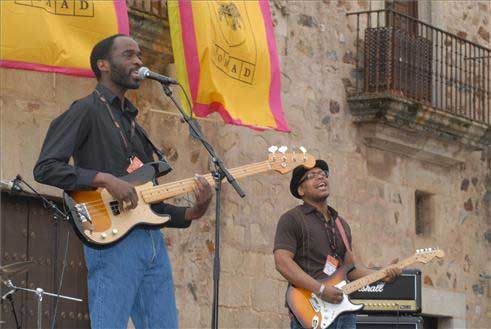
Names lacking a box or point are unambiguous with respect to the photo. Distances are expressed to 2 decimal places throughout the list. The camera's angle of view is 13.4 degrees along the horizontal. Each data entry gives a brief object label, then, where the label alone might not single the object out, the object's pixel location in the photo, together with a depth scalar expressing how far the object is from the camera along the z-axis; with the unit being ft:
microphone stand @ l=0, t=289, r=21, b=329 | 40.47
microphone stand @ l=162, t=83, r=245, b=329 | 35.29
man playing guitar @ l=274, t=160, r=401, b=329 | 42.63
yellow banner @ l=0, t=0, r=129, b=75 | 44.03
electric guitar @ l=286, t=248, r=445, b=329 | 43.00
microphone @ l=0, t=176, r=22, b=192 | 49.09
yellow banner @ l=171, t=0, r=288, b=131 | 51.28
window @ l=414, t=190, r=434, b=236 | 72.87
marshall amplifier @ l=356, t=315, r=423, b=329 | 49.99
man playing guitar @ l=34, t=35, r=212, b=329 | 33.46
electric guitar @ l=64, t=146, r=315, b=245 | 33.65
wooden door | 51.02
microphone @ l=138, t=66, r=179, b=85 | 34.34
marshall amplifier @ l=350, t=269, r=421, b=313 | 51.21
